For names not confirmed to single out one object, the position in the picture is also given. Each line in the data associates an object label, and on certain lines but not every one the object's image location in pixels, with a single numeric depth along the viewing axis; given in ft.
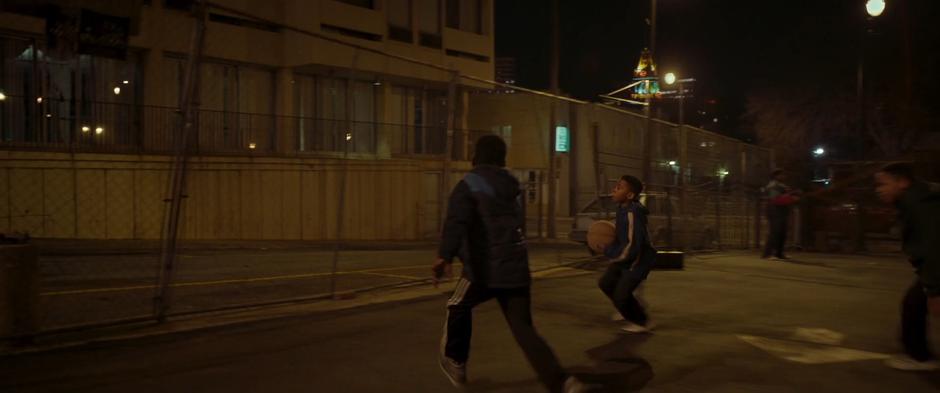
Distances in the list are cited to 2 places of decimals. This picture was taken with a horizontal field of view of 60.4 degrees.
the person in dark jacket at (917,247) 17.67
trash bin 20.61
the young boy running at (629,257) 23.99
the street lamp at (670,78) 71.18
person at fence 47.60
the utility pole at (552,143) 51.11
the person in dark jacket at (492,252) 16.78
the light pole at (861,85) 79.10
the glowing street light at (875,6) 63.05
